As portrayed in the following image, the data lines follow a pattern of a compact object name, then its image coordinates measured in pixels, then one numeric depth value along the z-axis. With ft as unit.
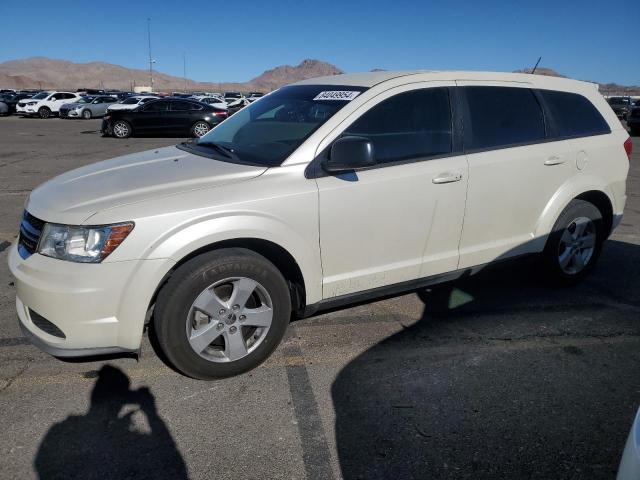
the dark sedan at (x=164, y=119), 63.82
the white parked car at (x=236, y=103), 97.96
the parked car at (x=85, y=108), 99.86
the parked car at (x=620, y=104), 115.45
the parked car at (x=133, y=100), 82.11
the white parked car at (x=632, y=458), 4.80
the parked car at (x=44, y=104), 101.57
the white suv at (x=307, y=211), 9.04
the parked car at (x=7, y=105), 106.86
